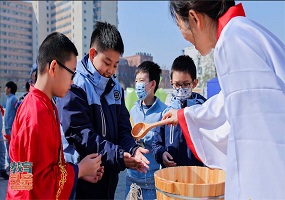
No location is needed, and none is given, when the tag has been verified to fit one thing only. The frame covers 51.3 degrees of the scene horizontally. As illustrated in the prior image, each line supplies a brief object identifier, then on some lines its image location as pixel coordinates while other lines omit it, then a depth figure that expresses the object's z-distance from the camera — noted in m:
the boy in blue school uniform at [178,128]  2.34
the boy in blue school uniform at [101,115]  1.63
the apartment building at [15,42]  45.75
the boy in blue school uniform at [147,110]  2.54
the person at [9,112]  6.18
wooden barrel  1.17
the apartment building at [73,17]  50.31
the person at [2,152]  5.79
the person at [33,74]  3.68
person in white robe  1.07
